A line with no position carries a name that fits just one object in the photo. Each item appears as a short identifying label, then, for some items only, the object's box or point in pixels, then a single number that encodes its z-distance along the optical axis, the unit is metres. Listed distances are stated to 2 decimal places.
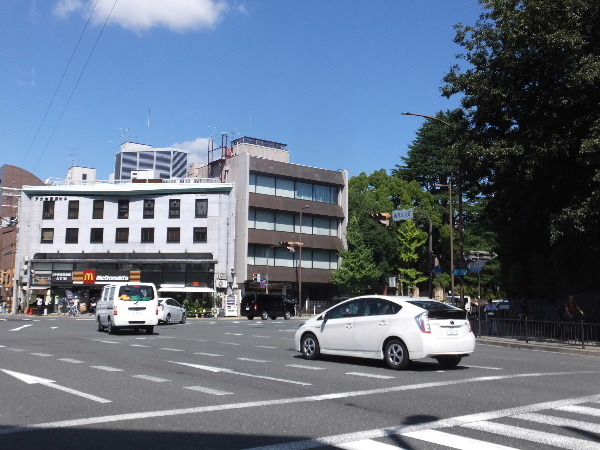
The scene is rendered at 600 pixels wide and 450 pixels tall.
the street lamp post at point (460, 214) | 26.68
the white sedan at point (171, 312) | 36.94
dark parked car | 48.82
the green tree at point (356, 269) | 61.44
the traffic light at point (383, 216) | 39.51
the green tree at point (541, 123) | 20.20
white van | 25.42
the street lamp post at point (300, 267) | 62.10
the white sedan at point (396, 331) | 12.98
